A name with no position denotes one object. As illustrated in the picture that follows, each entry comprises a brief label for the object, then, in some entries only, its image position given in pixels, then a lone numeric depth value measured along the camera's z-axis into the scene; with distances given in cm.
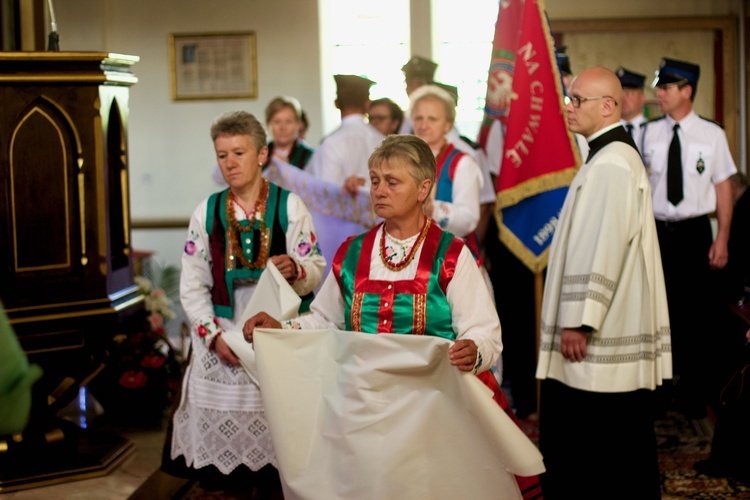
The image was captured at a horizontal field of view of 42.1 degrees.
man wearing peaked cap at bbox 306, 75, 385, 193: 552
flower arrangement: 493
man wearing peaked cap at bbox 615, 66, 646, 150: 619
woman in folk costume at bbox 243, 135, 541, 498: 286
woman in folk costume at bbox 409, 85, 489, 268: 438
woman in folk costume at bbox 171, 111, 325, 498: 345
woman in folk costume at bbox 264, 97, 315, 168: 604
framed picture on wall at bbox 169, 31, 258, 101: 832
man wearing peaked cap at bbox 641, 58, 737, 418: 545
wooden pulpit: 384
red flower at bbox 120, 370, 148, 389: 490
